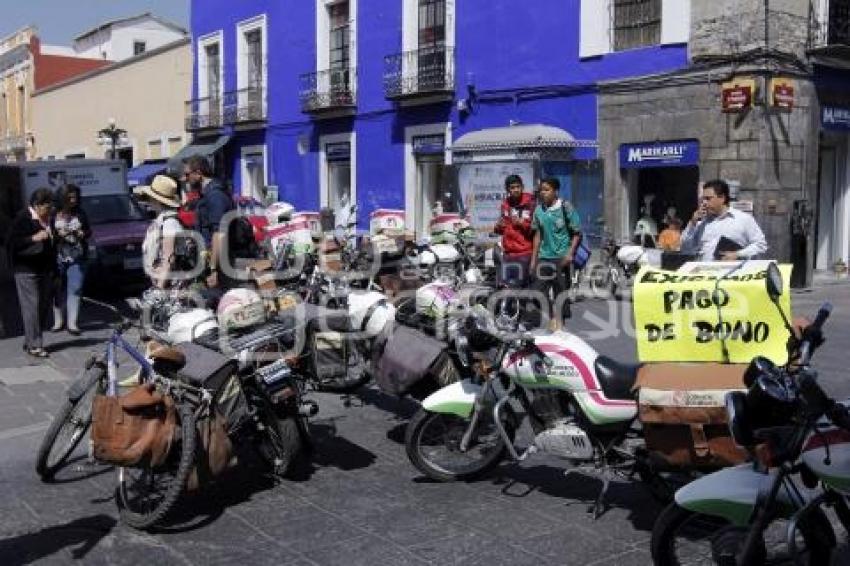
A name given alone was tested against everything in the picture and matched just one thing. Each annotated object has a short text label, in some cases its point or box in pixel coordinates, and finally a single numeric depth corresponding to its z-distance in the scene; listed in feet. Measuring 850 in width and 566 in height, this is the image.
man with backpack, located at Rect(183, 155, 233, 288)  25.34
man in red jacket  33.45
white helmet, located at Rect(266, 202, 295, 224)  38.70
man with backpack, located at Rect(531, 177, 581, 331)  31.81
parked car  46.06
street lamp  106.01
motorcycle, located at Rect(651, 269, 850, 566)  10.90
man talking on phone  24.13
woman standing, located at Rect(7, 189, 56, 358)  30.40
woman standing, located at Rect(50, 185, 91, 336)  34.37
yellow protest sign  14.05
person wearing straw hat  24.99
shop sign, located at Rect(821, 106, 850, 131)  49.90
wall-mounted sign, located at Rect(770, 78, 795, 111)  46.21
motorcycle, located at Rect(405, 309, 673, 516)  15.23
